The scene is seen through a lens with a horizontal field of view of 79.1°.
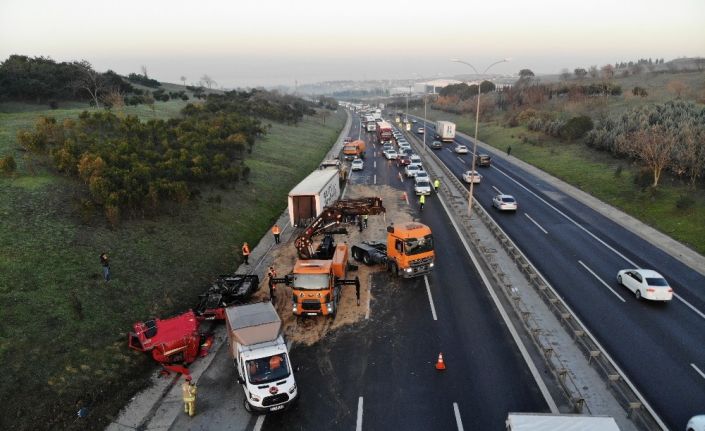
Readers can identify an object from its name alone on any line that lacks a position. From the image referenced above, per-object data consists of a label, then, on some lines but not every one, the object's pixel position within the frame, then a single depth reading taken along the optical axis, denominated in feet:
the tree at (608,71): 377.79
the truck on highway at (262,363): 45.11
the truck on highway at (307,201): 100.12
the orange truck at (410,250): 75.31
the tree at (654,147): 119.96
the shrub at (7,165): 84.07
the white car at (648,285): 66.54
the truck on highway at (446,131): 258.37
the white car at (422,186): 135.85
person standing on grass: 66.23
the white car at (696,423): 38.99
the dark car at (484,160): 184.40
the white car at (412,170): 164.02
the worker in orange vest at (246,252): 87.02
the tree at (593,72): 448.16
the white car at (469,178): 149.59
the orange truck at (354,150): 210.59
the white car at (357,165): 181.68
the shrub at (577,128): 196.65
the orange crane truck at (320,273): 63.87
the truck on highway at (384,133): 262.47
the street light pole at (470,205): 112.06
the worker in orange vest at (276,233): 97.43
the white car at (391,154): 206.15
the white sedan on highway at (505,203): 116.98
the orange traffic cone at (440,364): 52.60
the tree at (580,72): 465.14
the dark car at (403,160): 188.59
